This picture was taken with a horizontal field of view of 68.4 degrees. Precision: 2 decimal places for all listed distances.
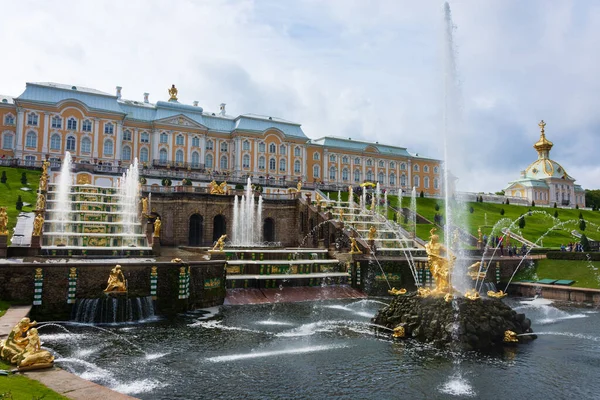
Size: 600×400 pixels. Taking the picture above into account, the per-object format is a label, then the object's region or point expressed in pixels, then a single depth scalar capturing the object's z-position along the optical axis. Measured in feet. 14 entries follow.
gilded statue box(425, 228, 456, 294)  53.62
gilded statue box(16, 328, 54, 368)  30.68
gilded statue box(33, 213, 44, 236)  73.13
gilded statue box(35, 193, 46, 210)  95.71
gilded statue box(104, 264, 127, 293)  56.65
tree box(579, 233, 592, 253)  104.27
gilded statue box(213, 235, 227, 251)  76.22
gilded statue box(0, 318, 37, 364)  31.68
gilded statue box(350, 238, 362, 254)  91.56
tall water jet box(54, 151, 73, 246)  90.48
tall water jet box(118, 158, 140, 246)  96.07
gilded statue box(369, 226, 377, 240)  96.77
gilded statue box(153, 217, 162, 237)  81.33
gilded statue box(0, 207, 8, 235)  65.62
